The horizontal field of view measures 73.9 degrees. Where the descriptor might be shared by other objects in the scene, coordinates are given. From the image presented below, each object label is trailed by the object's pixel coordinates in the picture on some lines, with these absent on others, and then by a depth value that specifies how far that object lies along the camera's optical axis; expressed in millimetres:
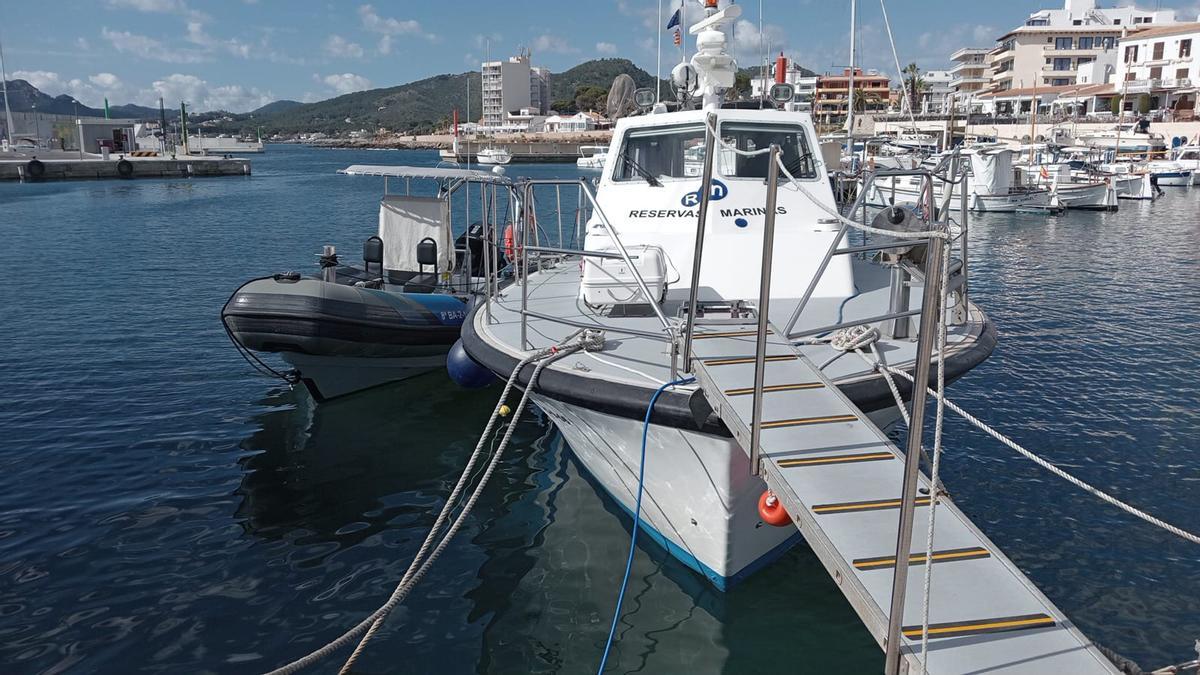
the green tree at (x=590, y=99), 147125
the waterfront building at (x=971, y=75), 98188
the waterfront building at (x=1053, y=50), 84250
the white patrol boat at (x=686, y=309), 5246
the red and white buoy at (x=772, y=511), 4777
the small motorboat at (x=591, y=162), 71375
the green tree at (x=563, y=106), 163250
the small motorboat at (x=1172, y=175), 46781
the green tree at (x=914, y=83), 89188
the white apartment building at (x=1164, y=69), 65500
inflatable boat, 9133
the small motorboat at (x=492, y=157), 72250
